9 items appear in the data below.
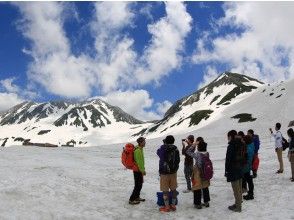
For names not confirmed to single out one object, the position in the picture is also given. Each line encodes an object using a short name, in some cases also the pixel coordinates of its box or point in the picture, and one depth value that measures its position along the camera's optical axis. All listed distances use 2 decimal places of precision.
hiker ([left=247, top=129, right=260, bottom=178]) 11.39
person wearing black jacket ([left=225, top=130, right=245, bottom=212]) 8.84
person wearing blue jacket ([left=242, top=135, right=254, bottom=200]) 9.63
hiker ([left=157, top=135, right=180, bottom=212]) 9.37
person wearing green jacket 9.89
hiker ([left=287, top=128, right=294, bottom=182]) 11.03
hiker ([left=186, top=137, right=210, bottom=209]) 9.28
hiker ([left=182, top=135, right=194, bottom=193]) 10.79
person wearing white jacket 12.78
